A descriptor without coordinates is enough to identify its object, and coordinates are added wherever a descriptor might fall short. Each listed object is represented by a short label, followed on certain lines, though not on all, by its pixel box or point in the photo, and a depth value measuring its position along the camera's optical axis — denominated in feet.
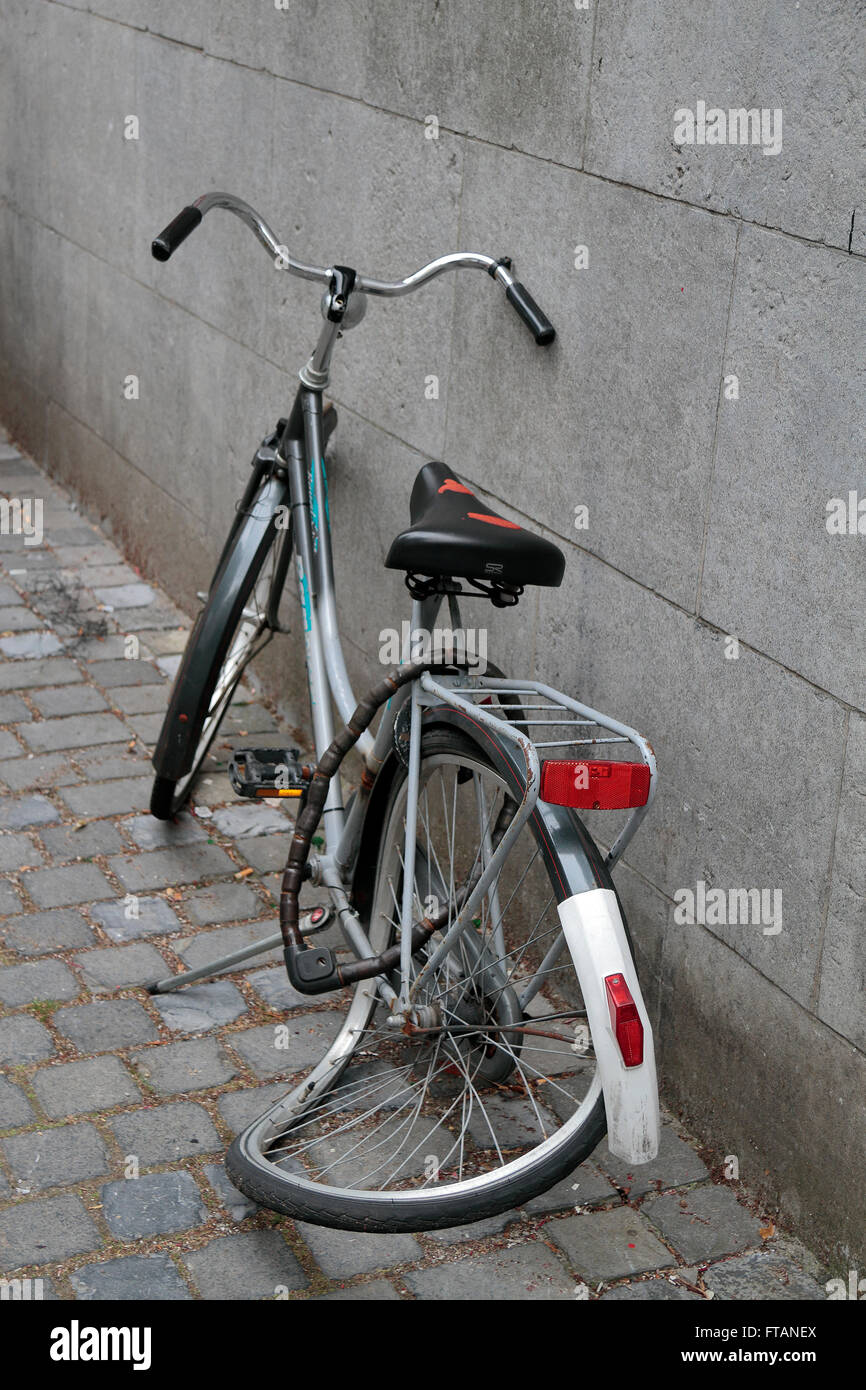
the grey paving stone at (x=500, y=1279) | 9.98
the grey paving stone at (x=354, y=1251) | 10.16
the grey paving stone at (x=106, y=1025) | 12.35
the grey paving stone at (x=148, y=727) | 17.25
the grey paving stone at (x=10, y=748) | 16.69
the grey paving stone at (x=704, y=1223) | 10.52
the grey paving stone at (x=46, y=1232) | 10.05
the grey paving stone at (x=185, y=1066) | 11.94
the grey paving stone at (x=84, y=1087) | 11.58
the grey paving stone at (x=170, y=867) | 14.67
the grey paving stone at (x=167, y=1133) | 11.18
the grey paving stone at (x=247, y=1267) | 9.93
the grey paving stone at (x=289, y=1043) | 12.25
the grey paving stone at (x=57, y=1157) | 10.79
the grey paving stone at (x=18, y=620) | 19.63
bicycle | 8.97
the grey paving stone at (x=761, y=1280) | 10.09
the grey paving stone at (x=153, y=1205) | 10.41
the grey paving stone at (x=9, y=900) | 13.97
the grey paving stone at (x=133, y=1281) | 9.80
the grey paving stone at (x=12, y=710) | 17.43
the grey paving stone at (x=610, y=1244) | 10.28
